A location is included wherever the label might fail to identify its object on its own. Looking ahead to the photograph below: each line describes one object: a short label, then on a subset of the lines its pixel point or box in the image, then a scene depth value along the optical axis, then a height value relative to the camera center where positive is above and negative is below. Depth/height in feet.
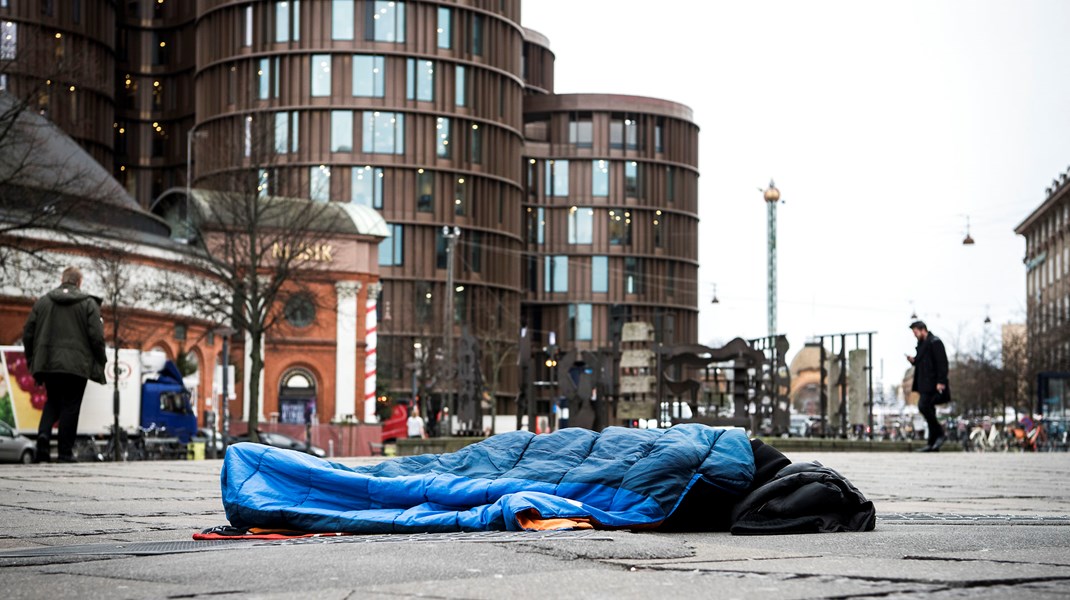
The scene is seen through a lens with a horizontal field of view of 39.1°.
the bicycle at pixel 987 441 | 131.34 -3.83
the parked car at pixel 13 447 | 105.50 -3.49
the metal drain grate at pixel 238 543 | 18.70 -1.91
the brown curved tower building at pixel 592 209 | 323.98 +41.09
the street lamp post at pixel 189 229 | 145.01 +16.79
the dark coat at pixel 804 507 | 22.21 -1.62
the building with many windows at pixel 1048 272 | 222.28 +29.79
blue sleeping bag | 22.27 -1.38
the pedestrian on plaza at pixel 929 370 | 68.33 +1.33
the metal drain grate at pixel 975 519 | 24.40 -1.99
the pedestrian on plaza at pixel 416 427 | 148.87 -2.88
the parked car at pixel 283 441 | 144.41 -4.27
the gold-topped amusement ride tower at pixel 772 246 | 293.02 +30.52
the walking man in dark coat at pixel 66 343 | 49.03 +1.77
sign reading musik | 135.64 +13.56
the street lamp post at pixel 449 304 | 184.51 +12.62
